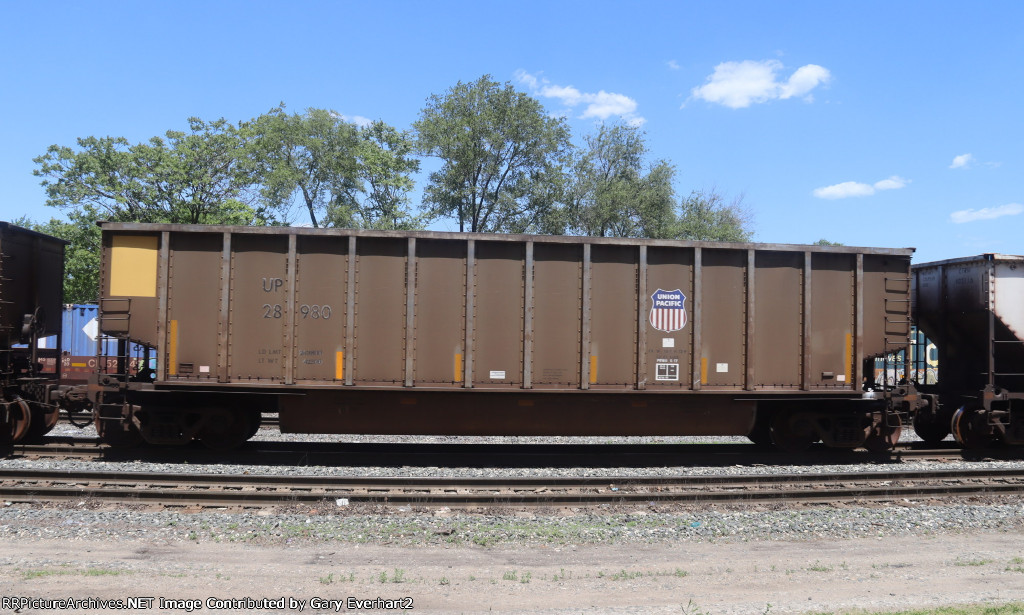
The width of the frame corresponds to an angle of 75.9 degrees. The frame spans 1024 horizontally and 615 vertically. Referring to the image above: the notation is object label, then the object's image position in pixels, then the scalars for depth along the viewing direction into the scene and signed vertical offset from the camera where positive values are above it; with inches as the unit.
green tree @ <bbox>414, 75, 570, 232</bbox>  1640.0 +464.9
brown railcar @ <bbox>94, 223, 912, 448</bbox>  410.6 +3.7
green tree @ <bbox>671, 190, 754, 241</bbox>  1779.0 +346.2
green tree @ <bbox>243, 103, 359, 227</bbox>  1704.0 +481.2
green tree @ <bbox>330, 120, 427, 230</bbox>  1705.2 +402.2
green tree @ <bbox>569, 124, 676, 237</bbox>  1654.8 +372.9
